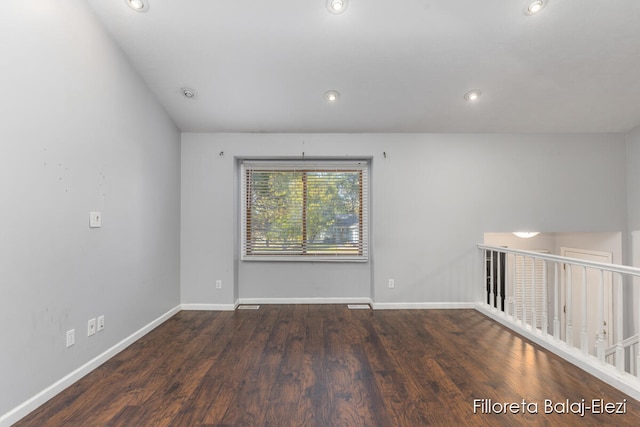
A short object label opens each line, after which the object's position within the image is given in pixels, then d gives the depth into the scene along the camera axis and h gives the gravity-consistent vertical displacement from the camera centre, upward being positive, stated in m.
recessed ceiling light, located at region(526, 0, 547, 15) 2.35 +1.55
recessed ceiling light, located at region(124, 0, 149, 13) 2.41 +1.61
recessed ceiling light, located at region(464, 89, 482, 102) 3.34 +1.26
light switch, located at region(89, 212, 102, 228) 2.46 -0.03
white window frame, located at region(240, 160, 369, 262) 4.31 +0.32
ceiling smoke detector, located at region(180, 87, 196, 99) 3.31 +1.29
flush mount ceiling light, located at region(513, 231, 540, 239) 4.91 -0.33
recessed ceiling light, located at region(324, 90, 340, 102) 3.38 +1.28
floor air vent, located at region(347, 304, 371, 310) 4.10 -1.21
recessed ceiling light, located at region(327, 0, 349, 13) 2.40 +1.60
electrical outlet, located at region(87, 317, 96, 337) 2.42 -0.86
